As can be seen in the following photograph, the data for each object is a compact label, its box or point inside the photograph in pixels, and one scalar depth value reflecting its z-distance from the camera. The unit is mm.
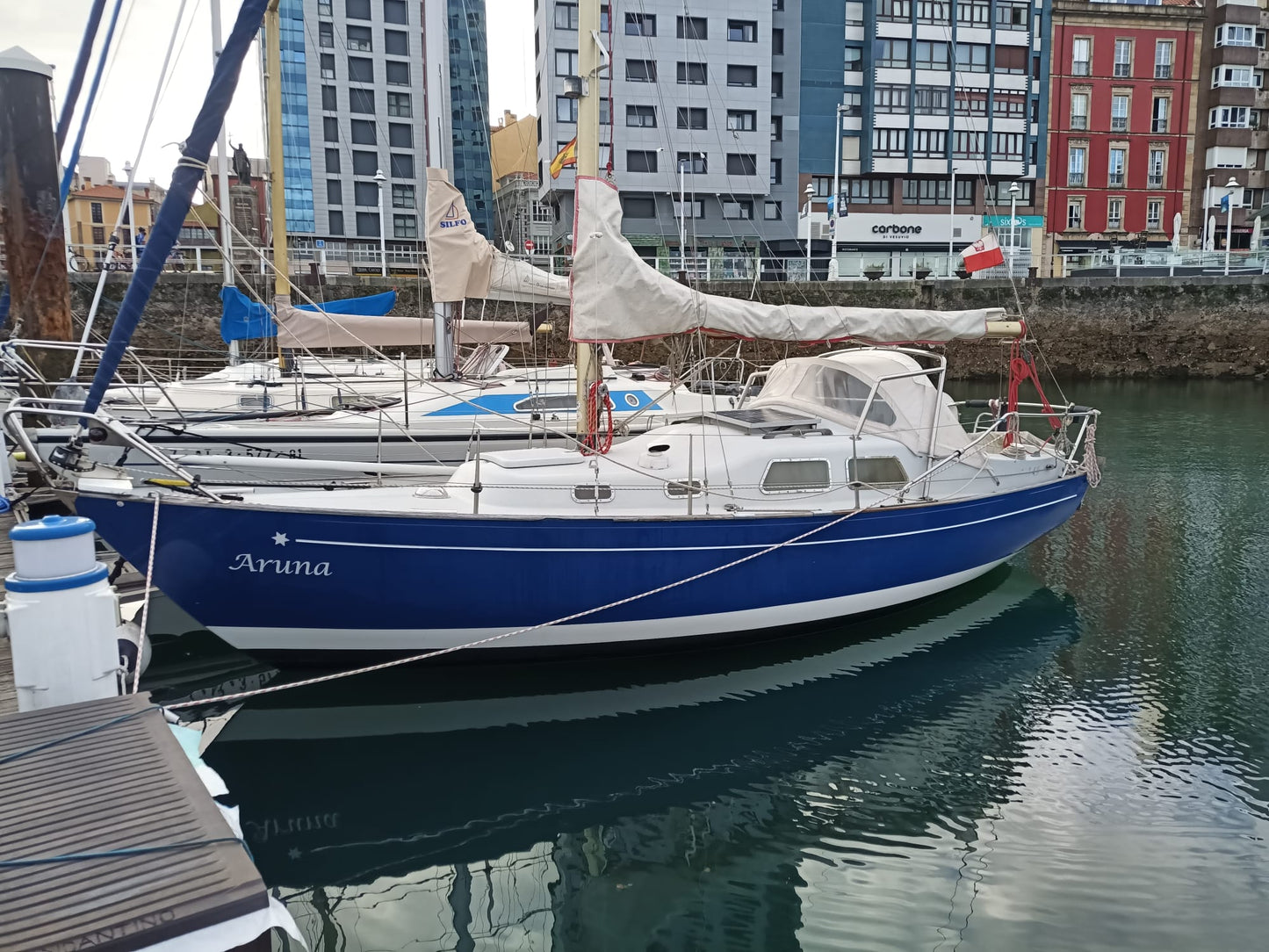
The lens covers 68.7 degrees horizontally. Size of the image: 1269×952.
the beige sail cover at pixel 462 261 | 13992
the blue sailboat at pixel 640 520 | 7984
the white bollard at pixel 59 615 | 4488
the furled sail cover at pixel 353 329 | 17812
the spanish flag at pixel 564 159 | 13445
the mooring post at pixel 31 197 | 11695
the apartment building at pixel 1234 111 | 51844
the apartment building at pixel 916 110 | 49344
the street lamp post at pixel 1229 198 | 40481
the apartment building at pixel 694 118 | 46219
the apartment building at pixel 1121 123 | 51125
